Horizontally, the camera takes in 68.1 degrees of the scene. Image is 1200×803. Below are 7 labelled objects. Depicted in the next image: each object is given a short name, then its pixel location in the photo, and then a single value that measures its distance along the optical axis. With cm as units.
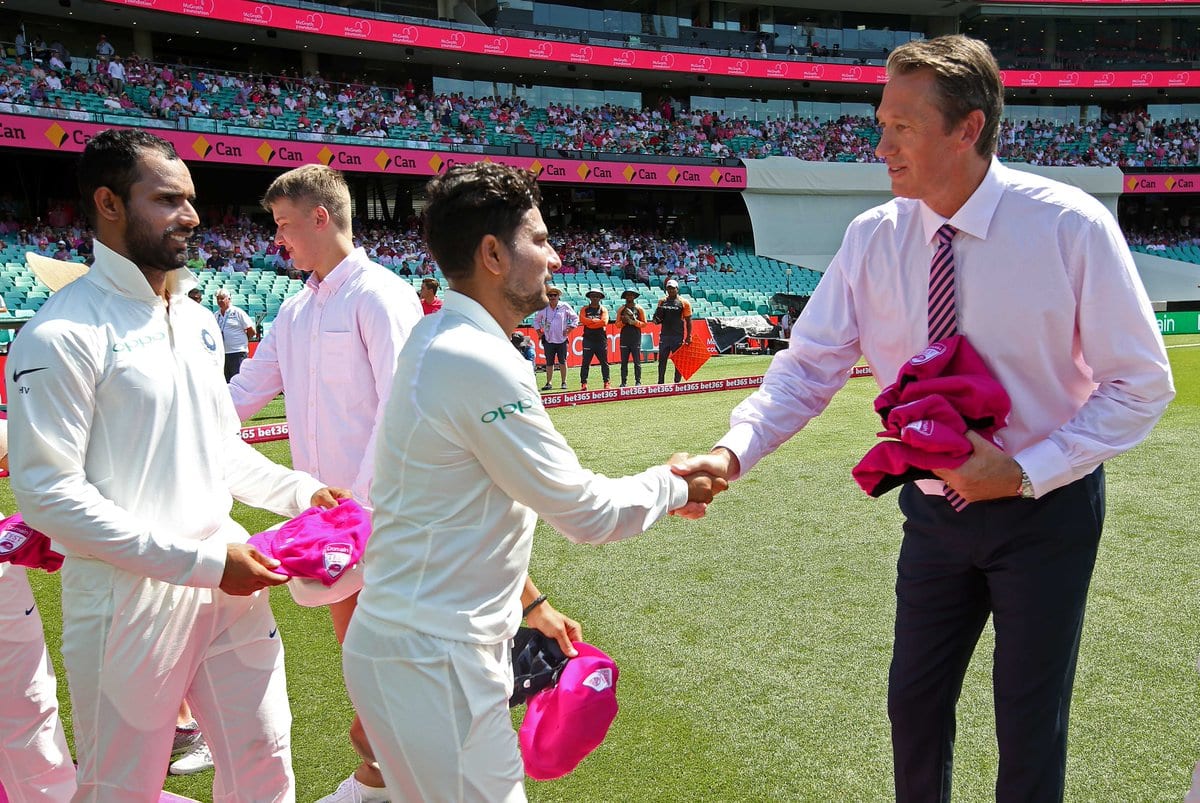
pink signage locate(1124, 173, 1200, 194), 3878
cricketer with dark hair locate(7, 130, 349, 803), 212
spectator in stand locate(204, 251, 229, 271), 2339
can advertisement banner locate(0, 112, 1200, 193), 2169
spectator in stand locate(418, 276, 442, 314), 1214
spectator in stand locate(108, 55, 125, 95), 2502
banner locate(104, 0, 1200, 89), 2748
